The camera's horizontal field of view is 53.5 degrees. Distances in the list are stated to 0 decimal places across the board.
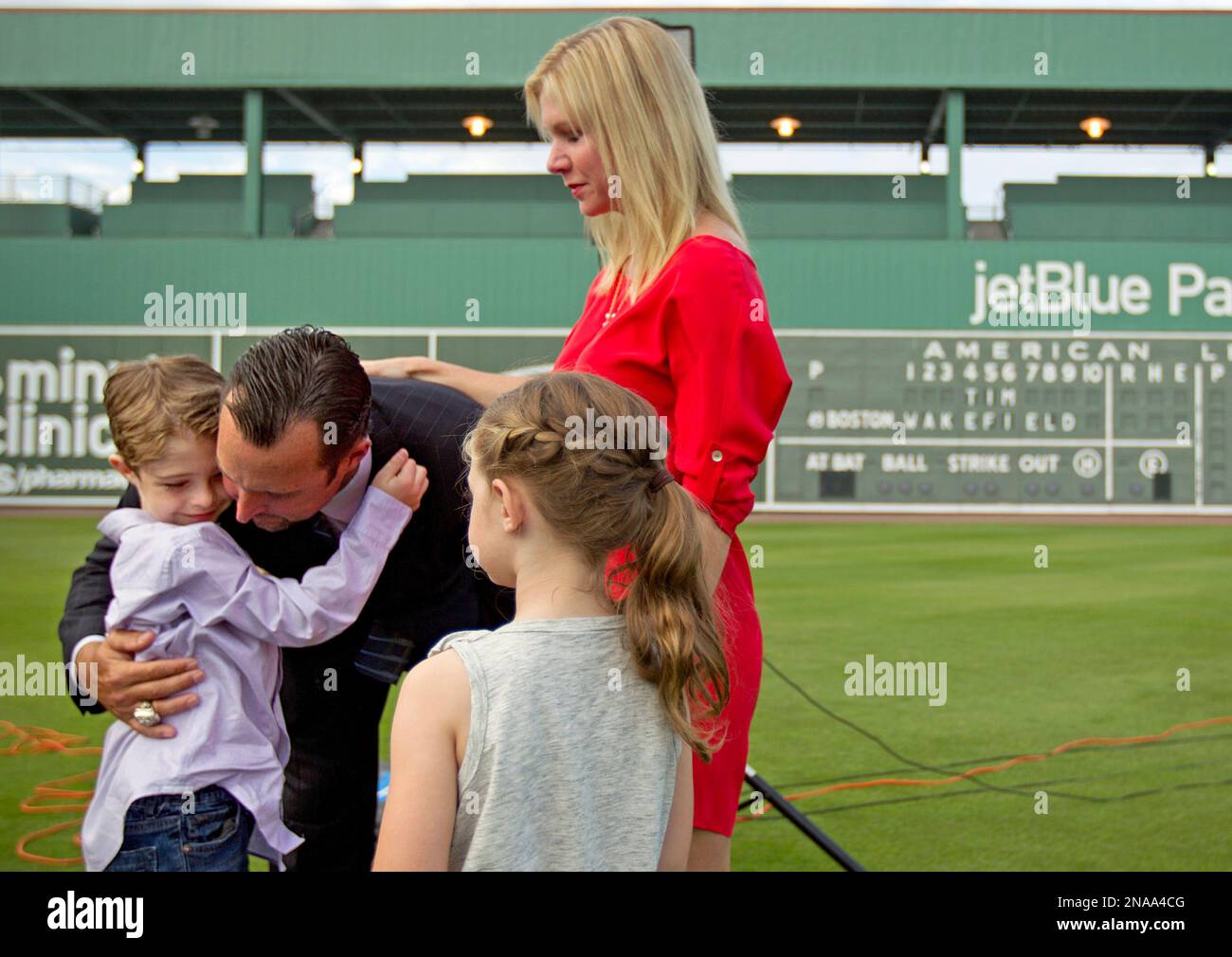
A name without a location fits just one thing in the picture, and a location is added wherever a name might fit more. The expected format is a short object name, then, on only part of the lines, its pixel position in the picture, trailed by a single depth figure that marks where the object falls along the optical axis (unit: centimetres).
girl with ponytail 144
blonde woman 178
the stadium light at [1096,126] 2056
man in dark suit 187
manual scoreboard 1583
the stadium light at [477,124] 2033
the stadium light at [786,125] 2077
